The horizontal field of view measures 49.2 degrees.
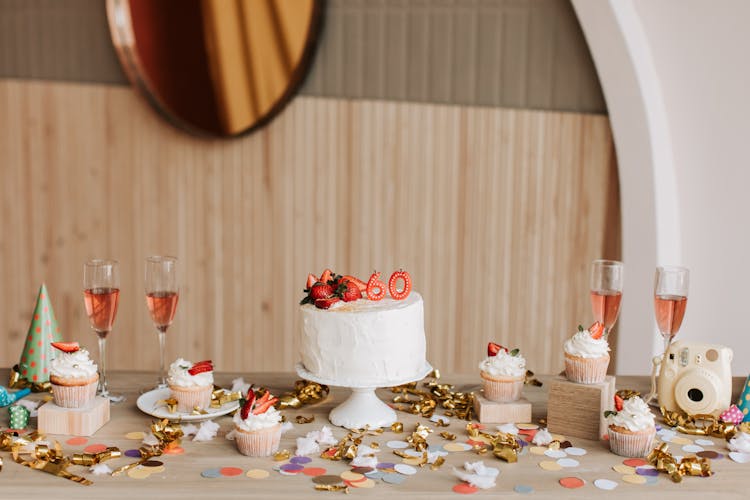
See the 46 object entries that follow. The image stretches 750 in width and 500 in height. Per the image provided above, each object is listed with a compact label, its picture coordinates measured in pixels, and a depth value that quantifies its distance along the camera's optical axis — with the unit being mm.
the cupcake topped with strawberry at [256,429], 1368
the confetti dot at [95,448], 1392
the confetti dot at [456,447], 1413
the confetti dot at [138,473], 1288
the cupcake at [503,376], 1568
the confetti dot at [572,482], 1272
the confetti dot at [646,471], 1322
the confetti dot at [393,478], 1279
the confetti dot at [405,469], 1312
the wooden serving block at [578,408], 1464
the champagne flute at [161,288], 1641
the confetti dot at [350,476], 1293
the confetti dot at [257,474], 1298
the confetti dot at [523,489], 1246
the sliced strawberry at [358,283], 1578
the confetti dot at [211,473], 1298
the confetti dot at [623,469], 1327
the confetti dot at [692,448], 1427
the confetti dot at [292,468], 1322
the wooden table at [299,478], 1242
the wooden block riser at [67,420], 1459
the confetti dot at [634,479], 1289
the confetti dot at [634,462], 1358
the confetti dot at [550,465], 1337
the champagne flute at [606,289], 1629
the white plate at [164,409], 1517
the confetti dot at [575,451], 1399
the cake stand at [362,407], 1501
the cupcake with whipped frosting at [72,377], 1455
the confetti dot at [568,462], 1352
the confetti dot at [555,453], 1387
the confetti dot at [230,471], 1304
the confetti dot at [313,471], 1311
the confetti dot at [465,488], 1243
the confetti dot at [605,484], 1264
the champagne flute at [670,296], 1629
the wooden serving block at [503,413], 1553
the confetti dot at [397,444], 1426
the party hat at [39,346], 1735
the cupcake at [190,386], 1545
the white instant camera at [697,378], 1561
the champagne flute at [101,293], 1590
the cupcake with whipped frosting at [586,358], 1474
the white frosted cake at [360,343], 1490
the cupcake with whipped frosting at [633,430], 1380
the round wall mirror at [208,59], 2932
